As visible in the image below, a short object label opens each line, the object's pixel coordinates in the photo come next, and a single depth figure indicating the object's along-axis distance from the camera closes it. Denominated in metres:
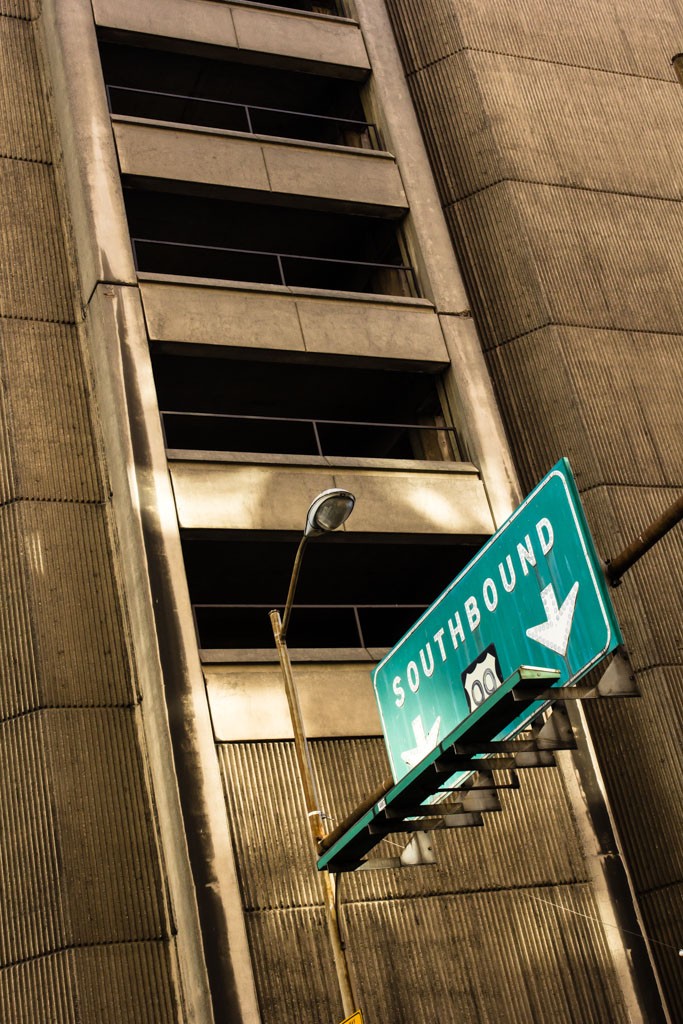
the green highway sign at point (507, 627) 10.41
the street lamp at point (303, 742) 13.04
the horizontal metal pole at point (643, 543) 8.75
